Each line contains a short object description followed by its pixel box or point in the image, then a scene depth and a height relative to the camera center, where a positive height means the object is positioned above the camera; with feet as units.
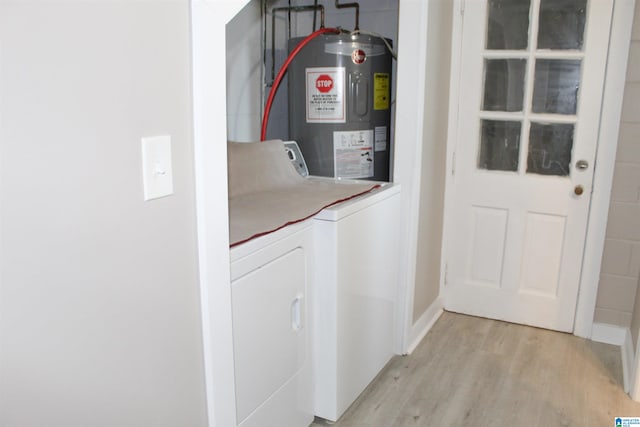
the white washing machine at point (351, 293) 6.20 -2.36
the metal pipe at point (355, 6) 10.09 +1.79
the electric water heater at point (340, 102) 8.38 +0.01
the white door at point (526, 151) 8.50 -0.75
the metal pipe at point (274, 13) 10.20 +1.66
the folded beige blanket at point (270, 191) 5.55 -1.14
